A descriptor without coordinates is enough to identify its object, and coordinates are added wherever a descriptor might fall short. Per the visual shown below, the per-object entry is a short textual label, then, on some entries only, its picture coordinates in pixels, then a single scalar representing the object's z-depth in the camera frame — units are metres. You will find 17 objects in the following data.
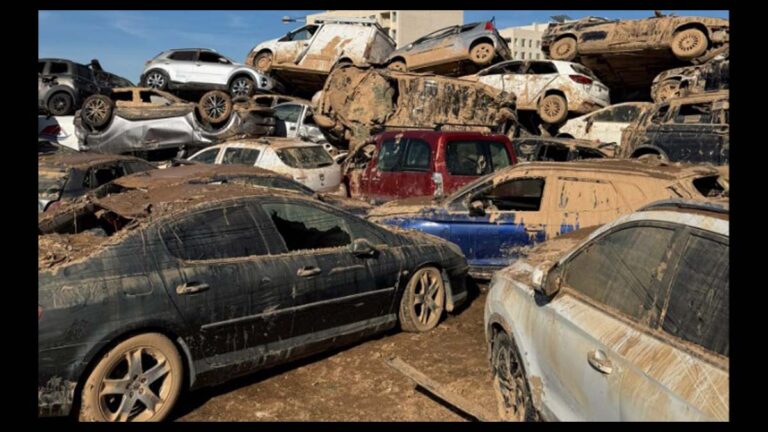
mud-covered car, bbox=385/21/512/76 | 18.45
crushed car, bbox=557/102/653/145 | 13.95
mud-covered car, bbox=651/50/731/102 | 12.27
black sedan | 3.39
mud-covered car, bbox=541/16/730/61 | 16.02
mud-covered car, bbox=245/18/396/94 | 19.36
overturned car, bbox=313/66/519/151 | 13.14
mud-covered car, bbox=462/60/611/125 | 15.35
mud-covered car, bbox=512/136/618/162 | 10.98
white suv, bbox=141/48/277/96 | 18.36
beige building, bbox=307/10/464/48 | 59.88
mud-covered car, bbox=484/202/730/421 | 2.17
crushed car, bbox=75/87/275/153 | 13.64
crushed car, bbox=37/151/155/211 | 7.92
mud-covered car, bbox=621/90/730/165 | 9.71
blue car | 5.61
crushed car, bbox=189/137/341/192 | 10.05
